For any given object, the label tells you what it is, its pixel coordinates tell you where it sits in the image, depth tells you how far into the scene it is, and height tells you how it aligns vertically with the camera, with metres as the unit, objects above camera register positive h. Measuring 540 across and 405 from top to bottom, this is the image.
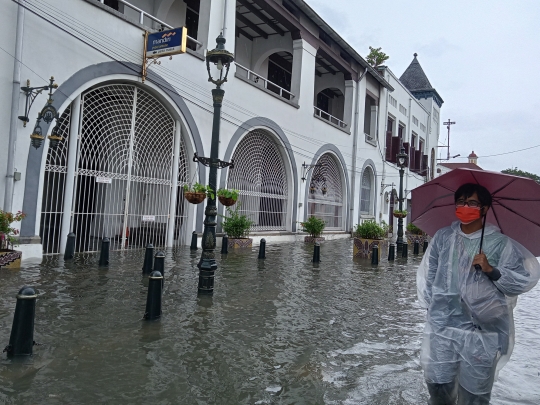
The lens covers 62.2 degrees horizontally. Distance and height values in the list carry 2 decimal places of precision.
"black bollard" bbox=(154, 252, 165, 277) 6.90 -0.70
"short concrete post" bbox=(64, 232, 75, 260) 9.71 -0.79
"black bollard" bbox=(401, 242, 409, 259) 14.69 -0.73
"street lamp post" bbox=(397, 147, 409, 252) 15.84 +0.36
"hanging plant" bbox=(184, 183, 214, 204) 9.25 +0.48
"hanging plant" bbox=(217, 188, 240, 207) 12.40 +0.65
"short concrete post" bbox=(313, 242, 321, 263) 11.88 -0.80
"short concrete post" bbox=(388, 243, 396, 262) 13.12 -0.73
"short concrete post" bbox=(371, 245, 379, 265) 12.08 -0.76
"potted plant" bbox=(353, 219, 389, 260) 13.45 -0.33
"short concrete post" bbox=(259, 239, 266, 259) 11.80 -0.79
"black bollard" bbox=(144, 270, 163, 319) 5.21 -0.96
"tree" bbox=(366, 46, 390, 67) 28.94 +11.03
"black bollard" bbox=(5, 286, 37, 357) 3.87 -1.02
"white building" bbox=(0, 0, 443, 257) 9.42 +3.07
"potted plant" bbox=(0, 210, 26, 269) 8.01 -0.65
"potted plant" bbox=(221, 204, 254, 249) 14.10 -0.28
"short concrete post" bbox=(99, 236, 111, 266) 9.09 -0.80
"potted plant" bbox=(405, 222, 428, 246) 19.55 -0.25
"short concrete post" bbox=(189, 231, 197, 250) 13.20 -0.71
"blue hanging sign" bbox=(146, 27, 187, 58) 10.87 +4.36
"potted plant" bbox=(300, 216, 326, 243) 18.70 -0.15
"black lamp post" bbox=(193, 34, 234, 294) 6.93 +0.47
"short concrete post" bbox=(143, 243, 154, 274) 8.28 -0.83
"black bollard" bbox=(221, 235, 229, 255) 12.62 -0.76
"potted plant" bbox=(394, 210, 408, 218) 17.64 +0.60
